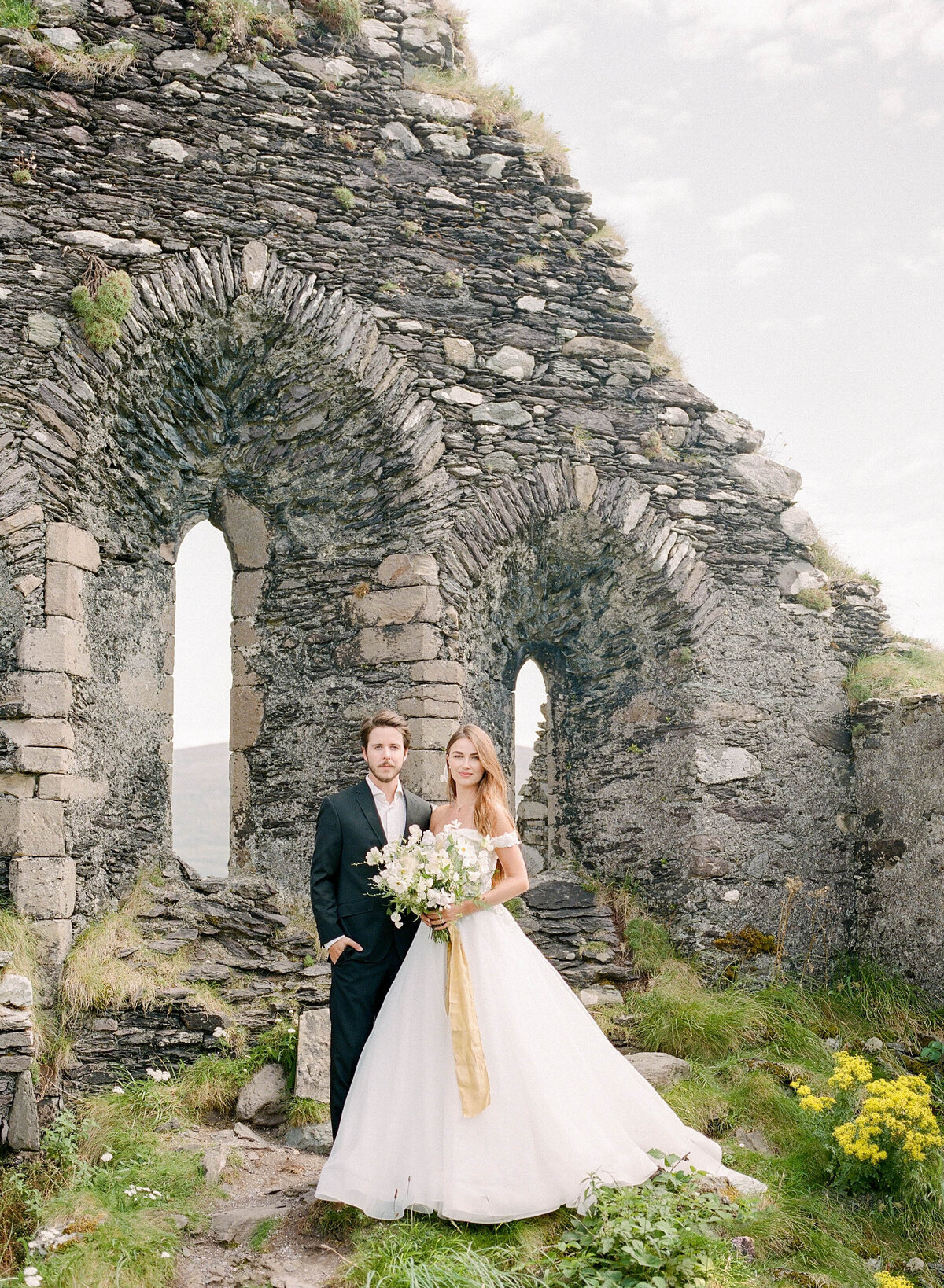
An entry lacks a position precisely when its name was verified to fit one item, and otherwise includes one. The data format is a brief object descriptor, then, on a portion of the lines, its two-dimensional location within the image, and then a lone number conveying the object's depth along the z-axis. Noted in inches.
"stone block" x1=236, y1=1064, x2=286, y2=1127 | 231.9
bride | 156.7
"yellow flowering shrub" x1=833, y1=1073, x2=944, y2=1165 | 194.9
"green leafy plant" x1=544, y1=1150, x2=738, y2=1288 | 146.9
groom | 178.1
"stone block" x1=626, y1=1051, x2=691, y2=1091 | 244.5
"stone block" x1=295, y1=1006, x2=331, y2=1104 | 232.4
